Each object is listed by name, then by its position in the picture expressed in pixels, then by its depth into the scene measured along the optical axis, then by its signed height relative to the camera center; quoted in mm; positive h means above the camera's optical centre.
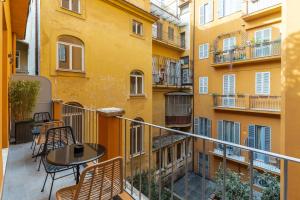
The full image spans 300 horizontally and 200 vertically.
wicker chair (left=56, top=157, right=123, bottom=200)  1641 -802
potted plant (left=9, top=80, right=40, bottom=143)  5379 -290
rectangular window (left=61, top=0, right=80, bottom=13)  8133 +3902
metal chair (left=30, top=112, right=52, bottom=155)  6030 -670
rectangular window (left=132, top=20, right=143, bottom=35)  11242 +4046
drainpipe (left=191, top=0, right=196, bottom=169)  15588 +3860
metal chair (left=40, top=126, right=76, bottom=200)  3150 -716
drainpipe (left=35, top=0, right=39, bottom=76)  7438 +2077
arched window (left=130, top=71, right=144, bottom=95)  11188 +772
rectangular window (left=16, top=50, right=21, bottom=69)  11202 +2122
